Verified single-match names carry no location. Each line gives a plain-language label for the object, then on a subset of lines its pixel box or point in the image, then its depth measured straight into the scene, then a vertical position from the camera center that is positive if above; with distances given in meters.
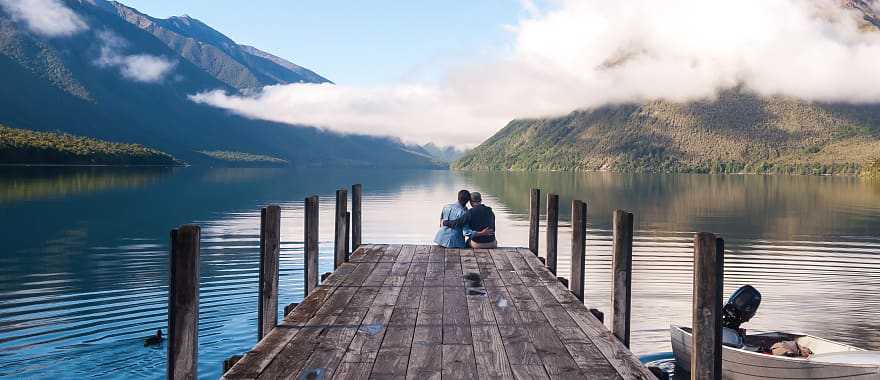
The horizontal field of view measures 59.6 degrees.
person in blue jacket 18.59 -1.42
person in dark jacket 18.77 -1.25
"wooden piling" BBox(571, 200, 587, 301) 13.66 -1.30
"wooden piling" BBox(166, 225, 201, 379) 7.48 -1.31
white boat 10.58 -2.66
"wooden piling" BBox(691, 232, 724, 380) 7.75 -1.35
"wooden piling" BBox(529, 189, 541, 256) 19.62 -1.14
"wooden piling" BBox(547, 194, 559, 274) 17.30 -1.20
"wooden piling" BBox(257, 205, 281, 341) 10.71 -1.38
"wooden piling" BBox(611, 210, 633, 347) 10.55 -1.42
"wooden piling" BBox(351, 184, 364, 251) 20.48 -1.22
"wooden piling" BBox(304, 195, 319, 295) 13.90 -1.36
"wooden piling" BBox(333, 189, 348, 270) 16.78 -1.26
